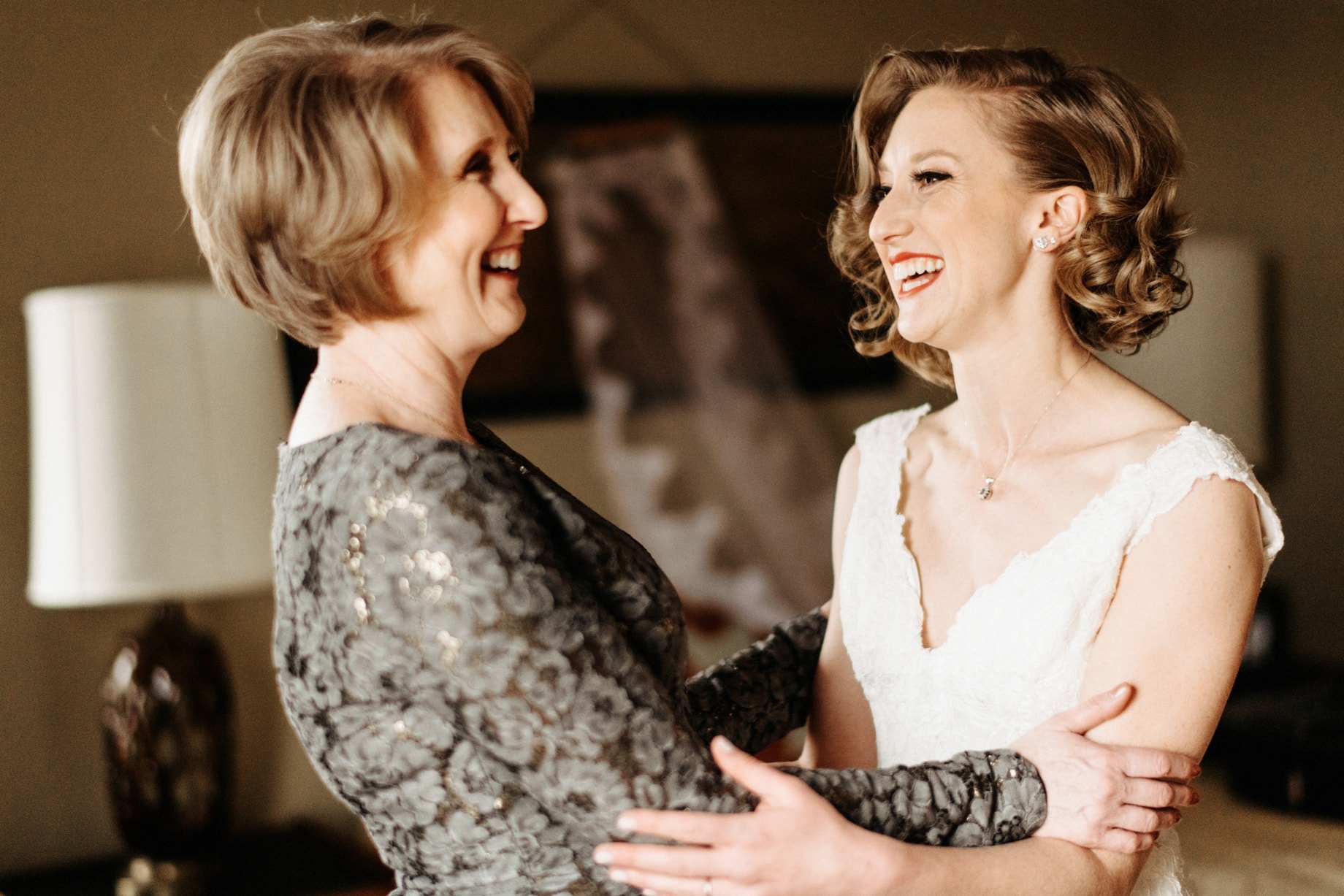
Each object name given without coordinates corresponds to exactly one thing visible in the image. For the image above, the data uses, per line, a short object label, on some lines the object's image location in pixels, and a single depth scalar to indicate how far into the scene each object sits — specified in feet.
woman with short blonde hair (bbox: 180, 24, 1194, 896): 3.58
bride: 4.71
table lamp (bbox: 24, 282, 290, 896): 8.05
